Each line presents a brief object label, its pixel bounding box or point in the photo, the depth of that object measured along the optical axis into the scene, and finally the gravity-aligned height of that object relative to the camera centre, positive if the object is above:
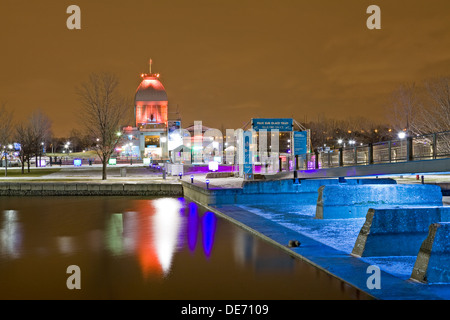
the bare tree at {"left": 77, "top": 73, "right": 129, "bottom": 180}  53.34 +4.45
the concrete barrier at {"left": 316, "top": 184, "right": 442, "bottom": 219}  22.53 -1.70
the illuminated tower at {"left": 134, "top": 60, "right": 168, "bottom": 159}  120.00 +12.10
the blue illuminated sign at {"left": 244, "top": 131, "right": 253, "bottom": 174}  41.44 +0.41
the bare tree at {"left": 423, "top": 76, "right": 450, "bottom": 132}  47.34 +3.91
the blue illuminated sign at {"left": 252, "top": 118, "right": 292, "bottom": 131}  38.50 +2.64
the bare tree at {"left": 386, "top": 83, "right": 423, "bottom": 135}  55.09 +3.81
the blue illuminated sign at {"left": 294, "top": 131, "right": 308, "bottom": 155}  40.72 +1.35
